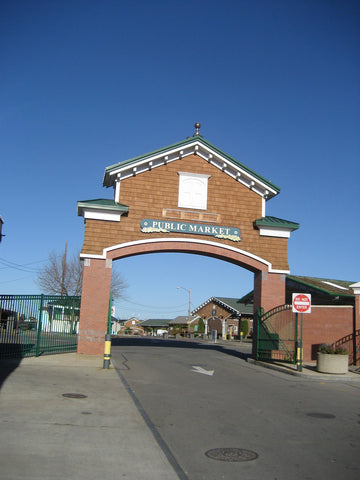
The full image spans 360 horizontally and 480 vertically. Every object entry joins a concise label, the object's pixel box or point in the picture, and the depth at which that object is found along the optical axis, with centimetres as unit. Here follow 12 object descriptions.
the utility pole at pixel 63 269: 4857
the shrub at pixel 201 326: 7180
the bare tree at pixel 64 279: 5266
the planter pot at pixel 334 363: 1667
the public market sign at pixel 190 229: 2189
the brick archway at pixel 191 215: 2130
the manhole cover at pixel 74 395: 1030
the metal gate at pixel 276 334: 2059
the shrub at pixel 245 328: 6050
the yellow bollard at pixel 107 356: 1550
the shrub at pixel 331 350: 1694
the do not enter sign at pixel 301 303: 1756
